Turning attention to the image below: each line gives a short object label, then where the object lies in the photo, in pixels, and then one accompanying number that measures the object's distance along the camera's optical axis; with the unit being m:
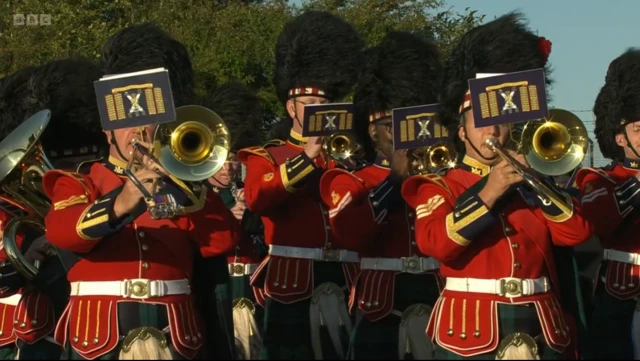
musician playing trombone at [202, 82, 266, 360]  10.02
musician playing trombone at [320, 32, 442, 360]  7.12
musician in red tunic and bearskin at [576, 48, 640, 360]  7.66
